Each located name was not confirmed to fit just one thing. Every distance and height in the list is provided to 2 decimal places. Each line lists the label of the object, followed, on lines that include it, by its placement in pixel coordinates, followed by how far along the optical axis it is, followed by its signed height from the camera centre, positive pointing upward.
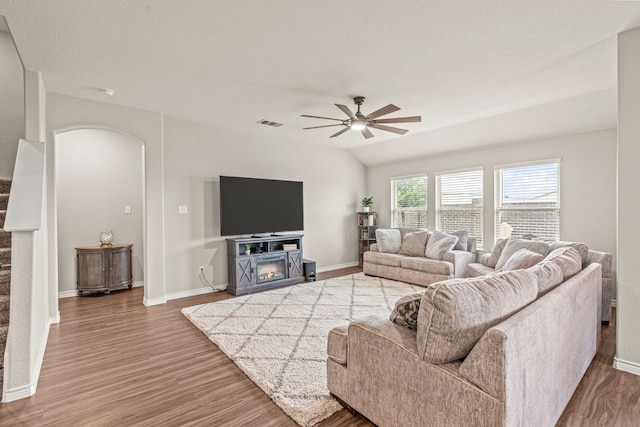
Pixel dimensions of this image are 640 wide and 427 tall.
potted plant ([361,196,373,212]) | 7.18 +0.20
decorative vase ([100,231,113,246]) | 5.07 -0.41
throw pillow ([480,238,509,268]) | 4.72 -0.66
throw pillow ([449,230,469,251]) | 5.49 -0.52
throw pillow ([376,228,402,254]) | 6.09 -0.59
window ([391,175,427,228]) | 6.69 +0.20
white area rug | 2.23 -1.27
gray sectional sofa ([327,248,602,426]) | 1.34 -0.74
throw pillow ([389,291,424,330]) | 1.78 -0.58
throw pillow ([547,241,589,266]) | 3.03 -0.41
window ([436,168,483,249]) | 5.78 +0.16
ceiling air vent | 4.95 +1.42
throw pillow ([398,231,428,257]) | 5.71 -0.62
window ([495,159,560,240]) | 4.88 +0.15
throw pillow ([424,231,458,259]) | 5.31 -0.59
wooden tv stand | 4.92 -0.85
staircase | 2.35 -0.48
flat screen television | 5.07 +0.10
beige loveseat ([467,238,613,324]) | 3.30 -0.72
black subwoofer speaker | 5.72 -1.08
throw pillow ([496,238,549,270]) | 4.10 -0.51
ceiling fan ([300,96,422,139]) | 3.41 +1.07
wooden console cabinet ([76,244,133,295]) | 4.80 -0.86
